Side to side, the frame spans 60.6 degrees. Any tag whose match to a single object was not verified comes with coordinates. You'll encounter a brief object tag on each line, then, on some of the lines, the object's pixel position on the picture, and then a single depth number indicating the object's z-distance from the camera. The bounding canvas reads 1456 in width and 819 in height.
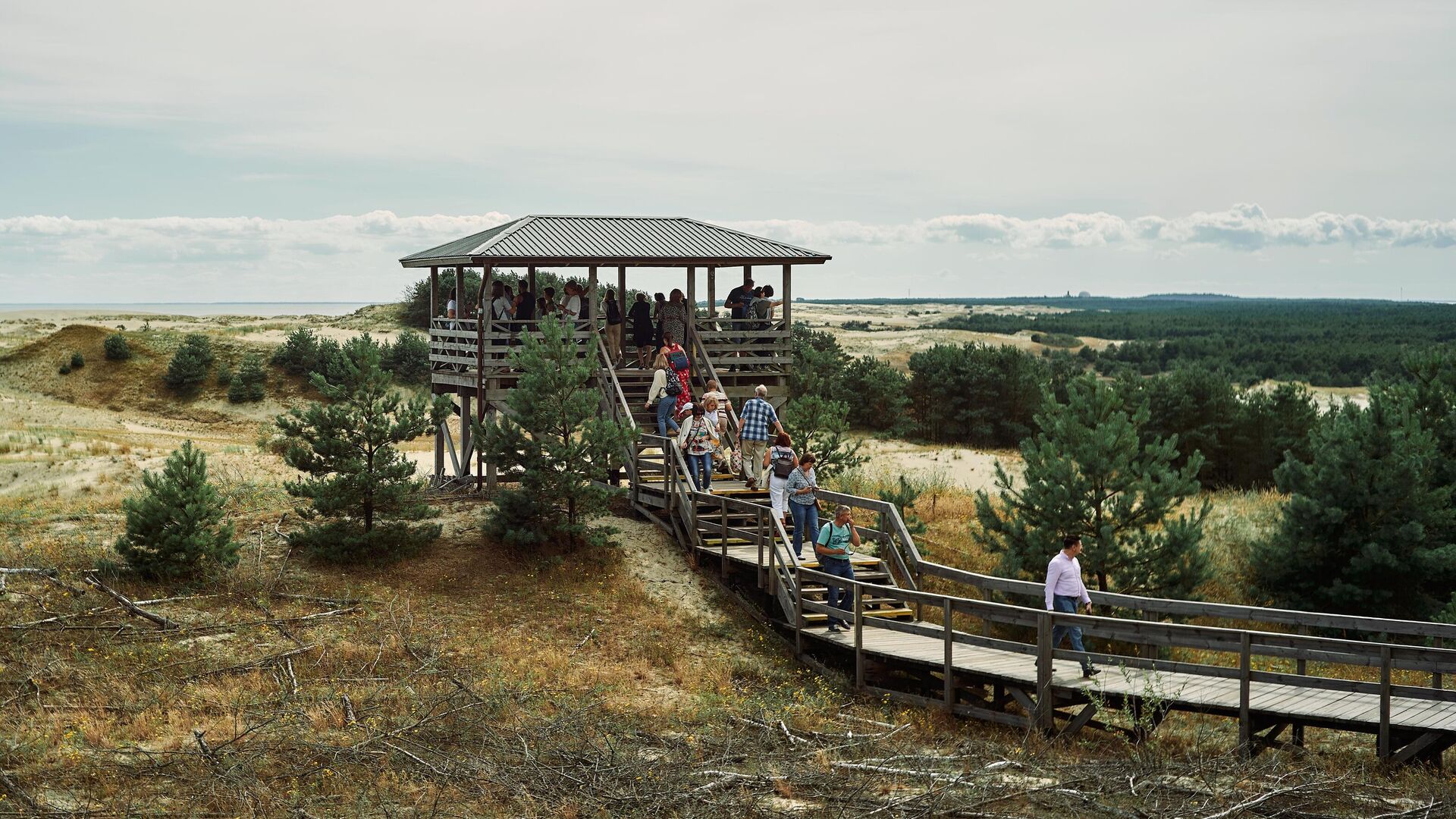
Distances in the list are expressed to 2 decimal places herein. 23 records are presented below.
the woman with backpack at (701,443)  20.91
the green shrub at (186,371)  51.94
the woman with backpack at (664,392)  21.89
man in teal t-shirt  16.88
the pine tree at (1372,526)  22.53
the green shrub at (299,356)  54.75
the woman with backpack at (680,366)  22.06
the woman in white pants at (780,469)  18.59
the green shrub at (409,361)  56.25
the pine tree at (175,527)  18.19
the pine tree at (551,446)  20.00
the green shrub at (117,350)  55.00
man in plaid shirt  20.47
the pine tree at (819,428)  24.17
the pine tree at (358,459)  19.52
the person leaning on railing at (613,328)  25.06
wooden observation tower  23.58
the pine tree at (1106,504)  19.89
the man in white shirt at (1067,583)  14.12
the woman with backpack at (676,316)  24.61
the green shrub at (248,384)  51.03
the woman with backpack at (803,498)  18.03
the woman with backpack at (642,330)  25.27
